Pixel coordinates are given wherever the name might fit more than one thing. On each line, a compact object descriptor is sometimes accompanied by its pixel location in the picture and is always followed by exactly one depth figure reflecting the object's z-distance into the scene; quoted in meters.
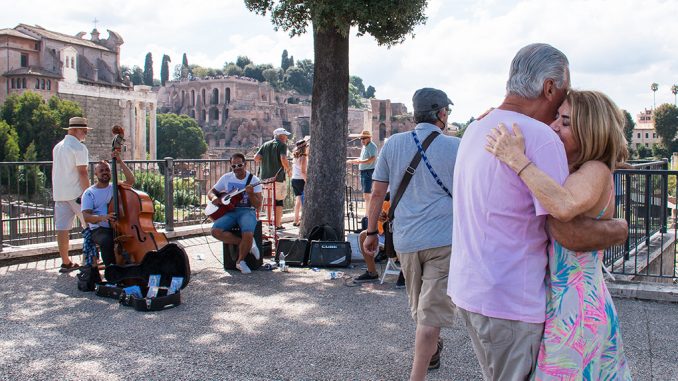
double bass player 7.20
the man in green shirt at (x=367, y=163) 11.49
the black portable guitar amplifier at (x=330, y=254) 8.23
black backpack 8.72
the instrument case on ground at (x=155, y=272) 6.51
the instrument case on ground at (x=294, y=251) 8.35
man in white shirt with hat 8.02
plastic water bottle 8.11
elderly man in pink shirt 2.30
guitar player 8.01
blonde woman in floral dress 2.25
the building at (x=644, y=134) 122.32
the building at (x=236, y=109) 122.94
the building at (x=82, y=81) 66.56
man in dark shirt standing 10.61
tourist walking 3.74
